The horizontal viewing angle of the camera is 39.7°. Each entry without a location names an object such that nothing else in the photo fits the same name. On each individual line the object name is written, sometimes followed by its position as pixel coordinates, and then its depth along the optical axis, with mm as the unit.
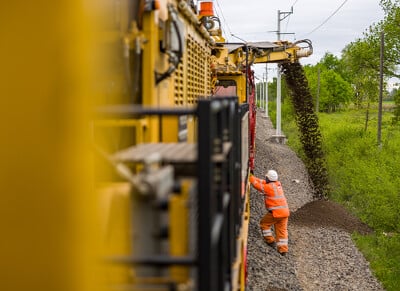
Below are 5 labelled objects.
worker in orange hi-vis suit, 9906
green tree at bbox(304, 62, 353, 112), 63469
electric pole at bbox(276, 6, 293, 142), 30288
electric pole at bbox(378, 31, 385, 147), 23706
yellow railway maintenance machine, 1860
